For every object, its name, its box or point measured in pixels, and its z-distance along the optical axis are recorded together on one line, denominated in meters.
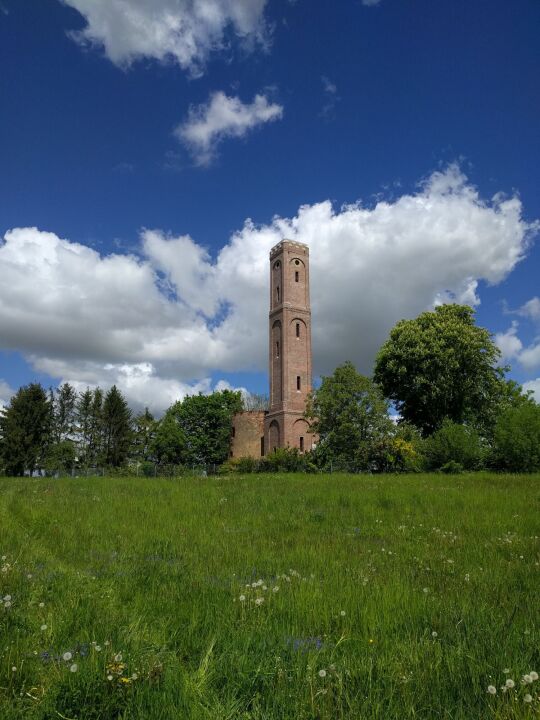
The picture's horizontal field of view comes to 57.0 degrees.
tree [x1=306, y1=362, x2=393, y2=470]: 35.51
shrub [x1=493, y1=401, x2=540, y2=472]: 25.94
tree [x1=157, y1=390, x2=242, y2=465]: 68.06
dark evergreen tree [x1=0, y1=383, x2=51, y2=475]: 57.88
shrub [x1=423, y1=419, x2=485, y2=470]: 27.11
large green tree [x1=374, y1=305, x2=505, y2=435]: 39.22
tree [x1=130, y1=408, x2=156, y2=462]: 65.56
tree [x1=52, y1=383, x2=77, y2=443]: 66.94
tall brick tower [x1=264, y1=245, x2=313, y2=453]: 54.69
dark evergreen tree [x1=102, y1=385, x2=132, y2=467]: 64.38
